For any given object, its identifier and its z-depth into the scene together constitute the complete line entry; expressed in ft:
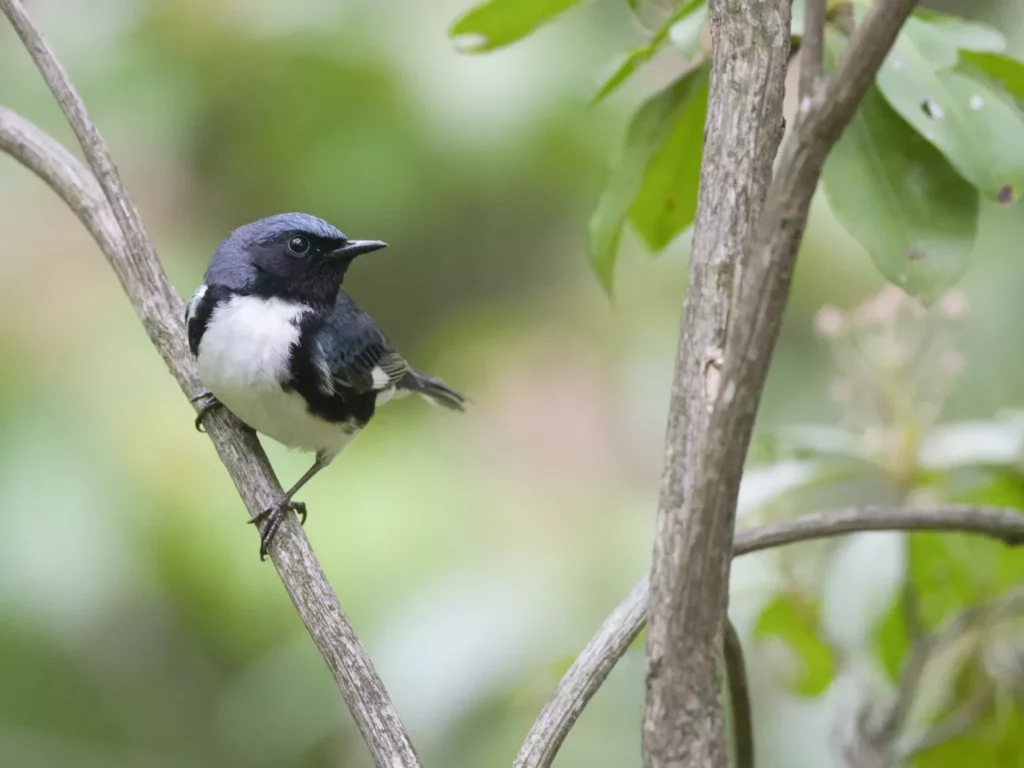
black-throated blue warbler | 12.37
